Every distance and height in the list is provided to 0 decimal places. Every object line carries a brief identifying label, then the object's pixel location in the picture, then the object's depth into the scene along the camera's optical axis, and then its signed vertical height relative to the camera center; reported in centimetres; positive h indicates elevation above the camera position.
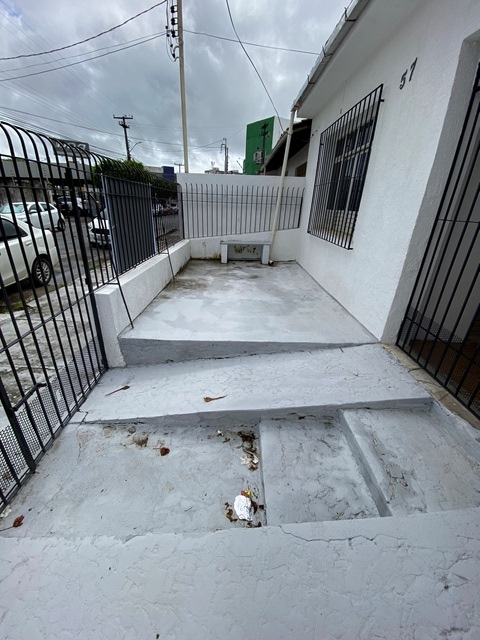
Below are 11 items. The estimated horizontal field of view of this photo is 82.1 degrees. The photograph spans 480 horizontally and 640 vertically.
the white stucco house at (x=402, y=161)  213 +37
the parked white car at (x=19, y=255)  474 -115
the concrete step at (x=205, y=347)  287 -145
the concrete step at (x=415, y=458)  151 -145
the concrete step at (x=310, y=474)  158 -161
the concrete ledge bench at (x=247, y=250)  654 -120
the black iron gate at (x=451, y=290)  218 -82
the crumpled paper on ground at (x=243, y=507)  164 -173
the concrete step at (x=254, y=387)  216 -153
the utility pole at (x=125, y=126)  2739 +595
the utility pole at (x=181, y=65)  712 +304
